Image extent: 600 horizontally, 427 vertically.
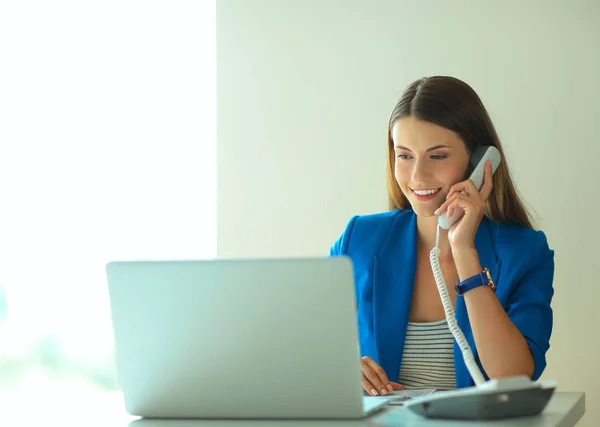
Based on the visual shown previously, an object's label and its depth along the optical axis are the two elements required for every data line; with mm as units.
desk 3040
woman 3552
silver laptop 3007
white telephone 3048
